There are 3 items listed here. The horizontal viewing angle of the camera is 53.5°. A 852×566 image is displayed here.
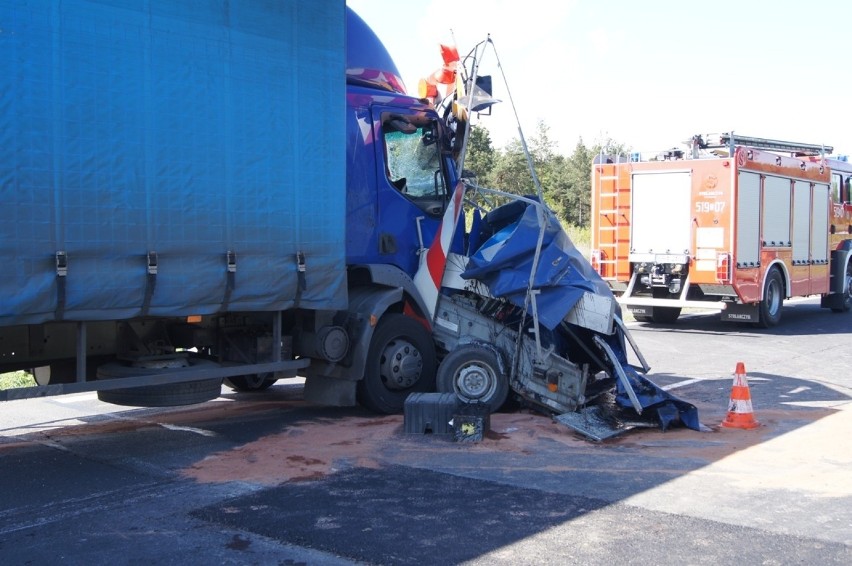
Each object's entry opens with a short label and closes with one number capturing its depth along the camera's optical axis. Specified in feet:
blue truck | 18.28
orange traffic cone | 24.66
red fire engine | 50.01
